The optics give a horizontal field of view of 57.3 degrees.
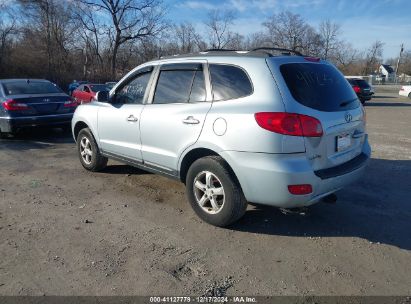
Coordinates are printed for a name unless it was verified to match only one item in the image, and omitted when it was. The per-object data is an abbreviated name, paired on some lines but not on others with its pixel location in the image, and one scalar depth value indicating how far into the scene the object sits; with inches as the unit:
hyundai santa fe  137.1
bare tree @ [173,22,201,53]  2508.4
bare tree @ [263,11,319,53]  1908.2
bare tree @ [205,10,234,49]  2488.8
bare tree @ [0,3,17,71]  1405.8
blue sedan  344.2
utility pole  3341.5
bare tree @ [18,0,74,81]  1574.8
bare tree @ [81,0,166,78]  1849.2
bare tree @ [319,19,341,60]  2428.6
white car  1244.6
